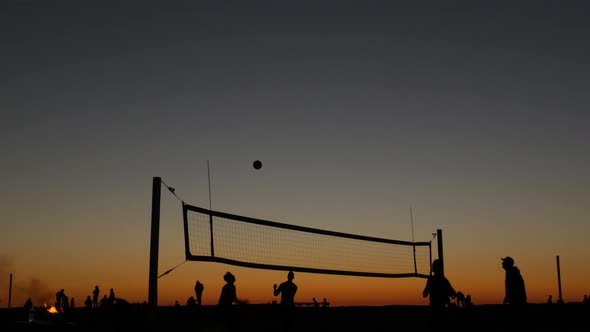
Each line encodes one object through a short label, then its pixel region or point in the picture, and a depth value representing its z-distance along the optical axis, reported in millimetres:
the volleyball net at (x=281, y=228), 16173
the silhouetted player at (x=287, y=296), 16969
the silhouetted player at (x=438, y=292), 15234
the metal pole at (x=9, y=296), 49469
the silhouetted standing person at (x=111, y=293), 37109
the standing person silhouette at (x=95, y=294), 40594
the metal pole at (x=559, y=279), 50450
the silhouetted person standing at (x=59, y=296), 37044
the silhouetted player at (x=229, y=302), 14695
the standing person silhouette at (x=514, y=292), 14719
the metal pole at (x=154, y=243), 14953
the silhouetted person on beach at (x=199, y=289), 33156
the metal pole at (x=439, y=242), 22219
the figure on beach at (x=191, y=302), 28344
